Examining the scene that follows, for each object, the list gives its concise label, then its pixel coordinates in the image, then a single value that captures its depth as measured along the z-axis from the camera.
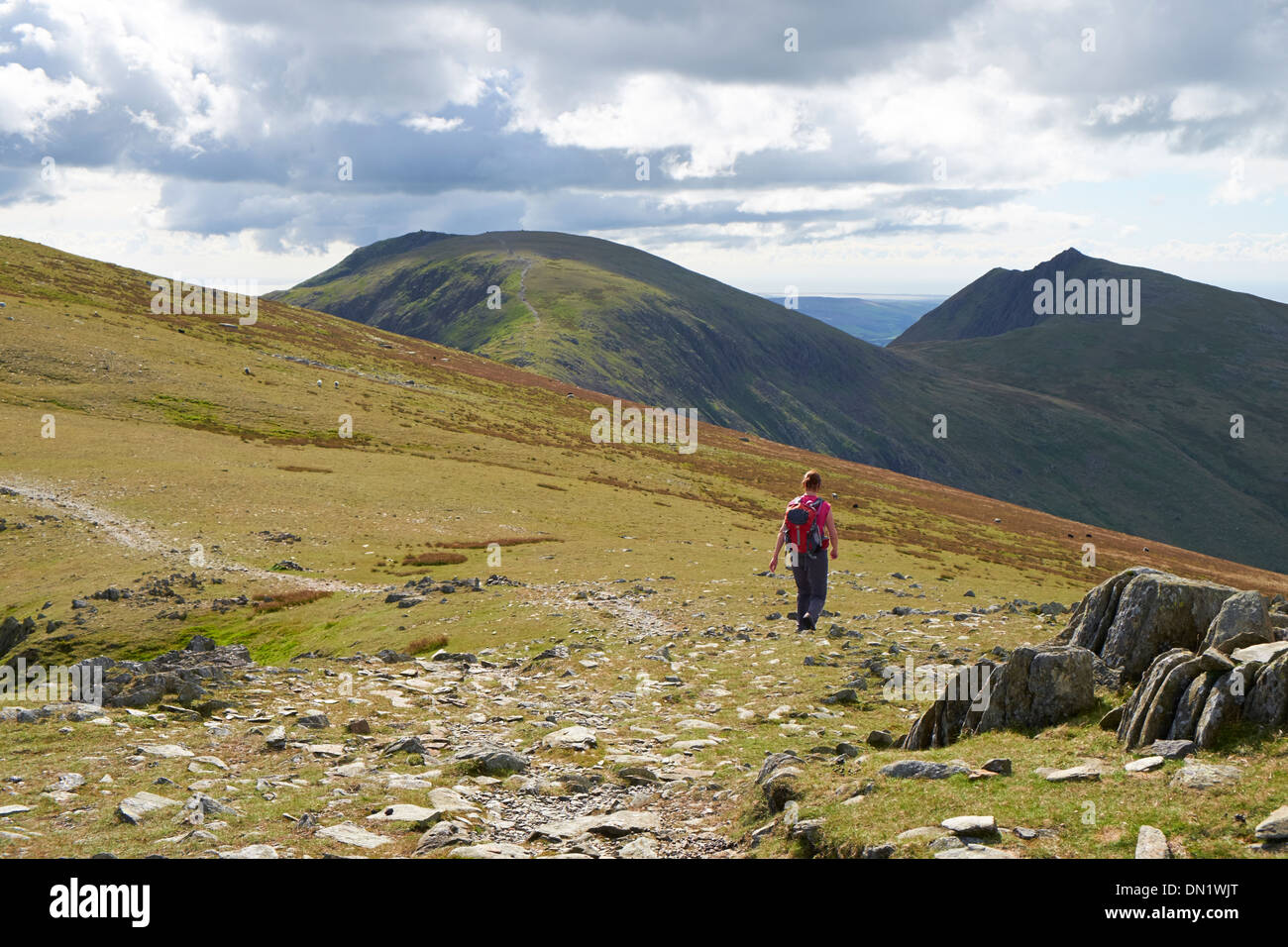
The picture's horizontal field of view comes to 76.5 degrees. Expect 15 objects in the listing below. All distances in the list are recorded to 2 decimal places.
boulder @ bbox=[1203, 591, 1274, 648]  13.16
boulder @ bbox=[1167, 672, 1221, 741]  11.48
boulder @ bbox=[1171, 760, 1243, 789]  9.91
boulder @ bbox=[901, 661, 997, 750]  14.70
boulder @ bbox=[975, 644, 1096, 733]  14.02
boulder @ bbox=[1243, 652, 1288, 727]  10.77
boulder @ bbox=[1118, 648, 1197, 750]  12.12
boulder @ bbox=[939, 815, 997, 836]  9.58
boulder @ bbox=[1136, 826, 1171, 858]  8.70
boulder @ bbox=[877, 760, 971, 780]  11.92
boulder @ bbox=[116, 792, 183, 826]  11.50
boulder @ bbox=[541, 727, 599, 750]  16.33
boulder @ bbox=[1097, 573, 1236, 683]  14.70
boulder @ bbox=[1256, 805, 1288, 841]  8.46
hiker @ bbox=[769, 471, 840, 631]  21.97
